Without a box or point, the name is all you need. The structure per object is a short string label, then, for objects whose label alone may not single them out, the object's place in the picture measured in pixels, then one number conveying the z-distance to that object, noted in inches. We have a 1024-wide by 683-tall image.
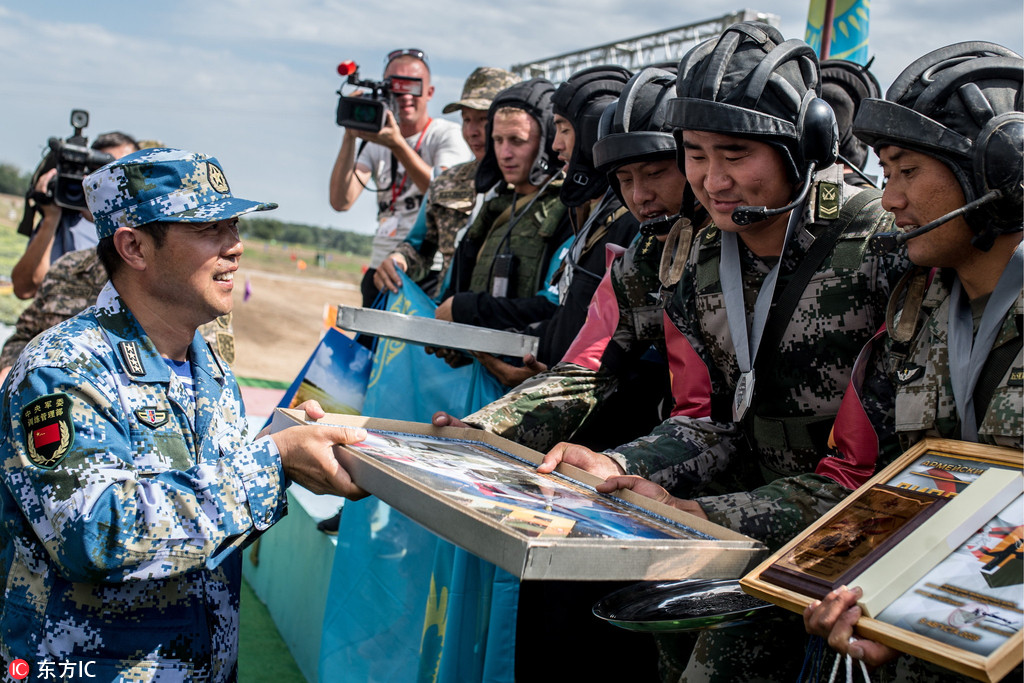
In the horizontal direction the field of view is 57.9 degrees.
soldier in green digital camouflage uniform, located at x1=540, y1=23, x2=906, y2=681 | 93.9
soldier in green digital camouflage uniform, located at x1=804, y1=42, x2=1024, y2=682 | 73.7
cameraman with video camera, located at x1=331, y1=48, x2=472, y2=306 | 224.2
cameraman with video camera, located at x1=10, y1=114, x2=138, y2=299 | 236.1
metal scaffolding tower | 578.9
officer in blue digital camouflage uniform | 82.8
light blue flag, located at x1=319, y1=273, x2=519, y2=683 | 128.5
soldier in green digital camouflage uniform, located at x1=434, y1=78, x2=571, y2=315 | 156.9
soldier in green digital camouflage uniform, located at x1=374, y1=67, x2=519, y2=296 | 192.1
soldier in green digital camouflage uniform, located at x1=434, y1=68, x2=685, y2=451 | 117.0
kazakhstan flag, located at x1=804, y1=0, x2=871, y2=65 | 236.8
